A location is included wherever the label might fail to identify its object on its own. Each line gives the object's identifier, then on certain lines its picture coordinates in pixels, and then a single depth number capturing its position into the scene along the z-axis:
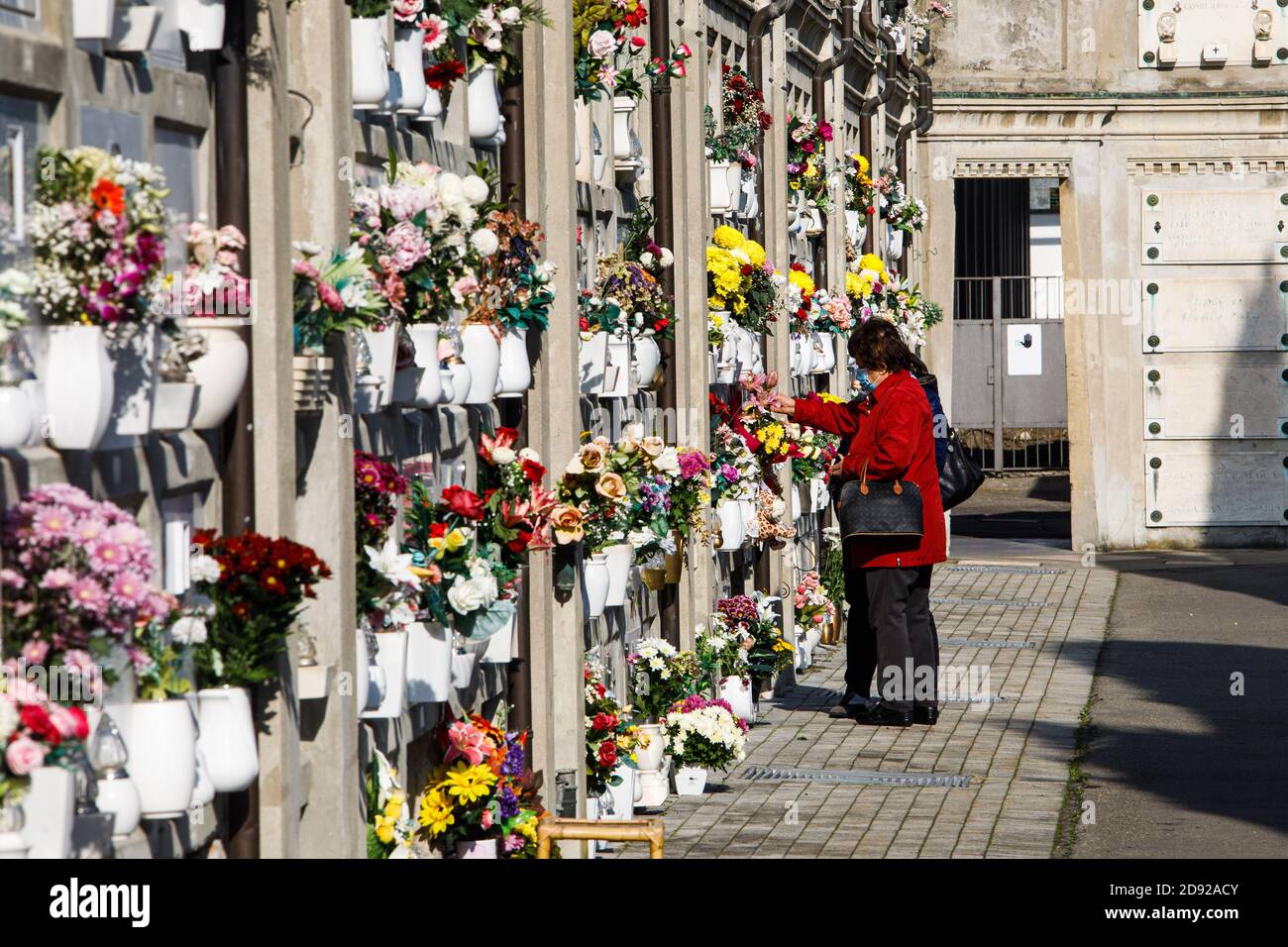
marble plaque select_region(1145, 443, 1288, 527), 21.55
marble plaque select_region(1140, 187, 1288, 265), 21.58
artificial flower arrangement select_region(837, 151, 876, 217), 17.05
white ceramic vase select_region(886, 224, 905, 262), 19.30
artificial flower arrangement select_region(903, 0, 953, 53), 21.16
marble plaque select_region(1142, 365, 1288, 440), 21.58
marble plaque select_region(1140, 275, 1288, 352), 21.62
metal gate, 29.03
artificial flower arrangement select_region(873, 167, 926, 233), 18.67
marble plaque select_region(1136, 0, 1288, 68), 21.47
